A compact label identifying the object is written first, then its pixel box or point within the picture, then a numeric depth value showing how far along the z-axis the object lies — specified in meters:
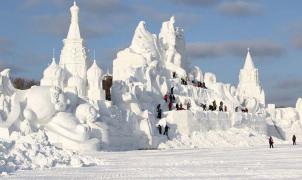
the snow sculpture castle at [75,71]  42.31
